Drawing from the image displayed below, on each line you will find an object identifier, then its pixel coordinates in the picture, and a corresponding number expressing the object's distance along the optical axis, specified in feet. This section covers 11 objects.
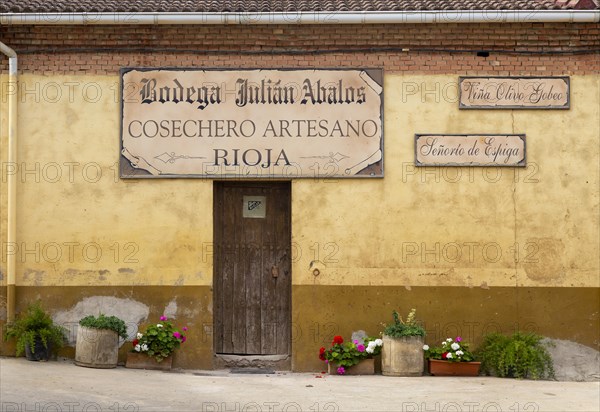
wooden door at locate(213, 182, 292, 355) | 43.47
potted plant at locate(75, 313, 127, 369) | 40.65
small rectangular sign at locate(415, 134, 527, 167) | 42.70
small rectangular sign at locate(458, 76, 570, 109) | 42.86
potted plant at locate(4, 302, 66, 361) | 40.88
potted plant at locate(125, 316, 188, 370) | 41.45
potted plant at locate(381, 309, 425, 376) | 40.88
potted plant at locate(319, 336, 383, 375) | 41.45
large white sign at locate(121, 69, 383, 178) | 42.65
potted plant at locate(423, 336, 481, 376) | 41.16
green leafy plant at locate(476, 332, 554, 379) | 40.86
